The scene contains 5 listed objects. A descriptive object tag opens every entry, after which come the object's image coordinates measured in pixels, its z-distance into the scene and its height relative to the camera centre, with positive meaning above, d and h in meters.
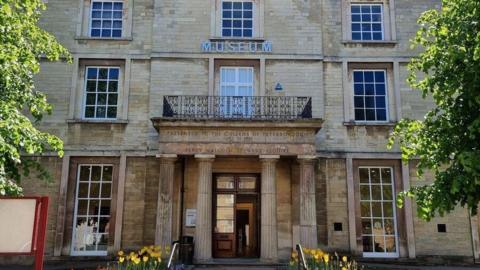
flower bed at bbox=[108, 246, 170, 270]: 11.19 -0.85
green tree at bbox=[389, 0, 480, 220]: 8.97 +2.45
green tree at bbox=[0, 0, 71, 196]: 9.62 +3.29
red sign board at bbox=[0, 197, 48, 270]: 6.71 +0.02
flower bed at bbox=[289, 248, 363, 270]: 11.83 -0.82
